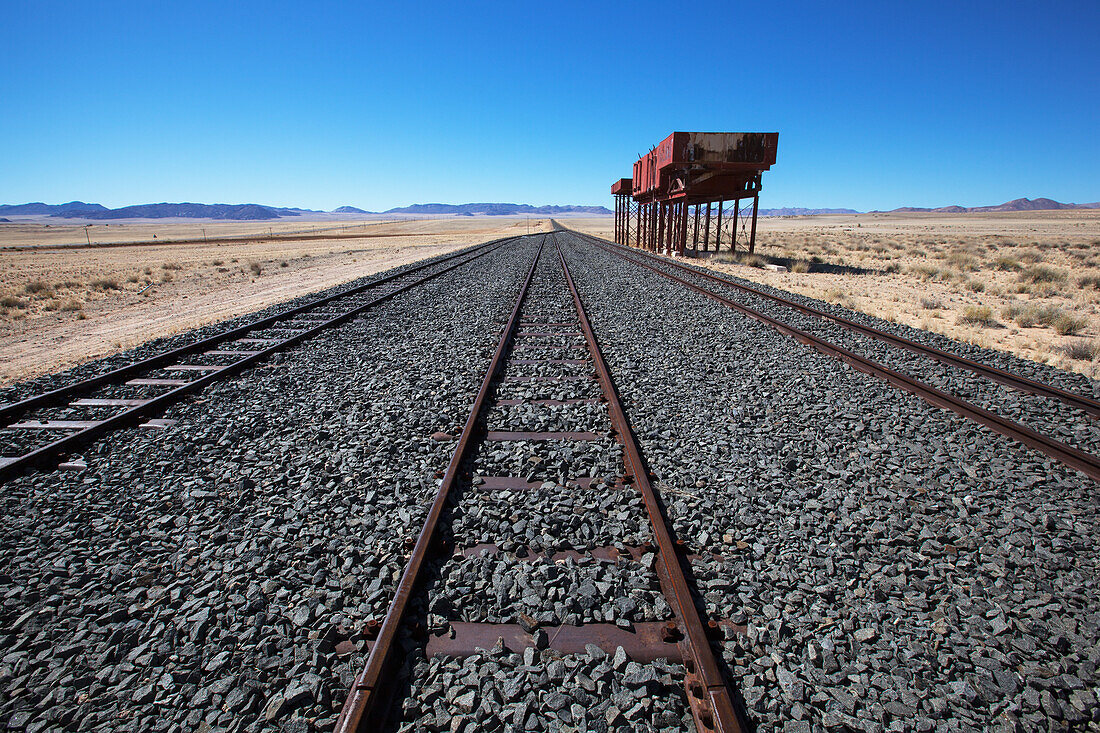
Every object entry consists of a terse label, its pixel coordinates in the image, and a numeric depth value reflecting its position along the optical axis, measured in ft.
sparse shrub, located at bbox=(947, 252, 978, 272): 76.94
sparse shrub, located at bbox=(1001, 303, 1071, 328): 37.70
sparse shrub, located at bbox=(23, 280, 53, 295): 61.11
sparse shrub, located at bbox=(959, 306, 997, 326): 38.52
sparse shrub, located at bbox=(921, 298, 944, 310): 44.68
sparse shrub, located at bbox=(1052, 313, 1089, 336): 35.14
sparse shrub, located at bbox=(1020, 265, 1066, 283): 59.57
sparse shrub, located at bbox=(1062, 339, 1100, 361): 28.45
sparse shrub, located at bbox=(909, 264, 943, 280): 66.13
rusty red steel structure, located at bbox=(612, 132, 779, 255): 78.54
